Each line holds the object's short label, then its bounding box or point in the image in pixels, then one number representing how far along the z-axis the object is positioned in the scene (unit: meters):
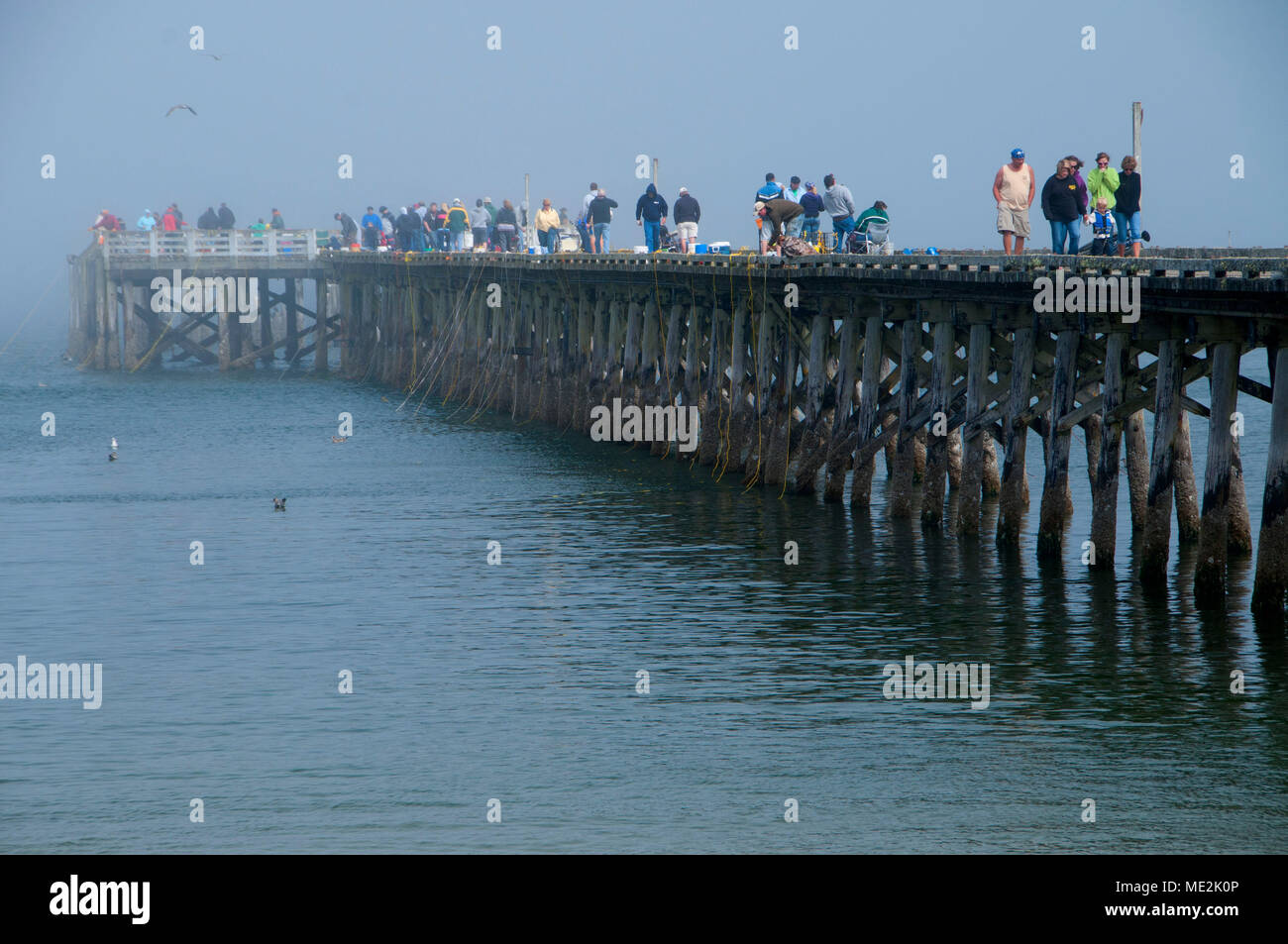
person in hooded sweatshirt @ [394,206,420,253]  55.85
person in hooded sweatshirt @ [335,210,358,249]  66.12
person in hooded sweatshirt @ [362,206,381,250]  61.69
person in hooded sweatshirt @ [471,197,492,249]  53.59
